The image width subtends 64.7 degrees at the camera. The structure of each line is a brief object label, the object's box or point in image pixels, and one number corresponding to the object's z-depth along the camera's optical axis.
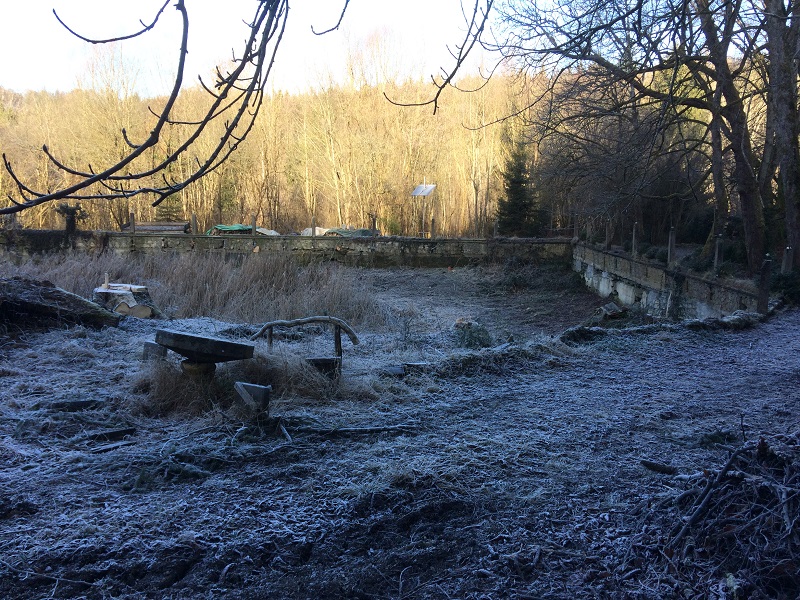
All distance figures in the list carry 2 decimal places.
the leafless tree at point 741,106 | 8.73
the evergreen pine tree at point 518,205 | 24.80
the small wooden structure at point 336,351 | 4.99
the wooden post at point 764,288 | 7.83
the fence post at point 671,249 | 12.62
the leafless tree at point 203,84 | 1.78
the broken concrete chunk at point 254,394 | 3.97
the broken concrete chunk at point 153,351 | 4.99
